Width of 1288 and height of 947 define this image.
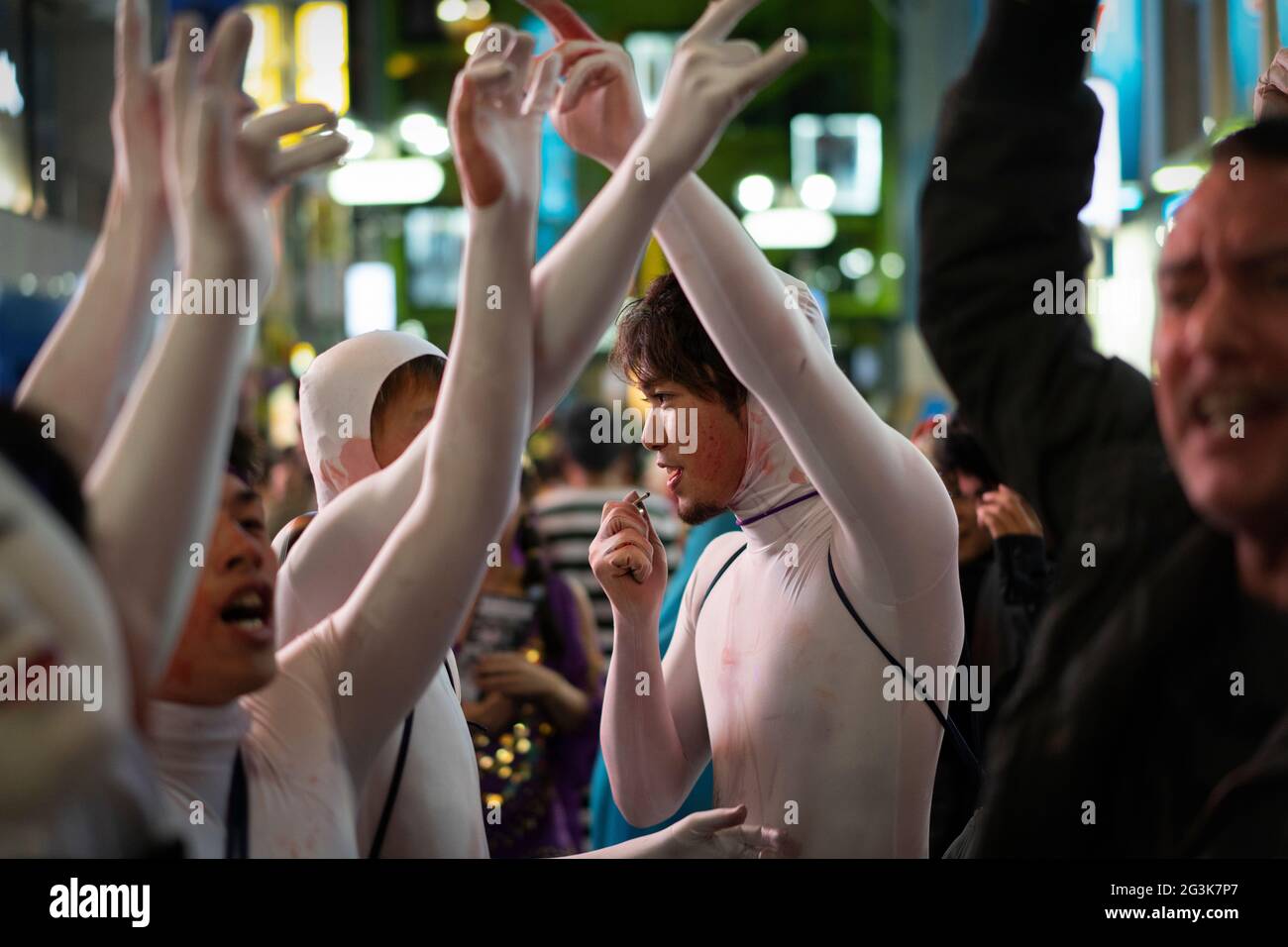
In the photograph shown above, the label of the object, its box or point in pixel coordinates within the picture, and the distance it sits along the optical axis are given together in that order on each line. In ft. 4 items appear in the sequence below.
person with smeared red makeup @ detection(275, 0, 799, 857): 4.81
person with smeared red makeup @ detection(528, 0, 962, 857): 5.28
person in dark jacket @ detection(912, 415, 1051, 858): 7.71
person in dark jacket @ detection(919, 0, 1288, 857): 4.50
